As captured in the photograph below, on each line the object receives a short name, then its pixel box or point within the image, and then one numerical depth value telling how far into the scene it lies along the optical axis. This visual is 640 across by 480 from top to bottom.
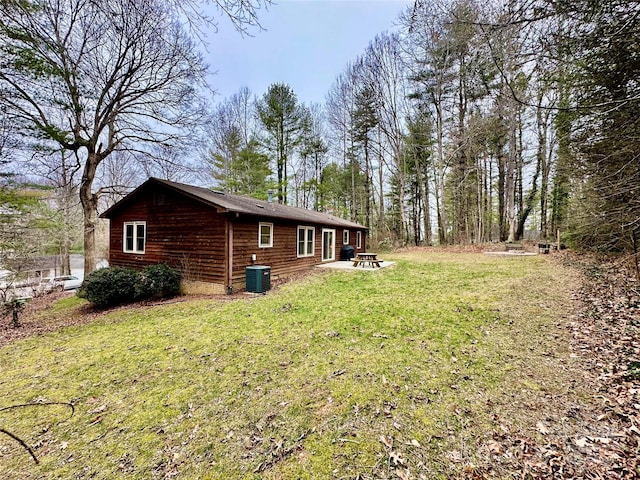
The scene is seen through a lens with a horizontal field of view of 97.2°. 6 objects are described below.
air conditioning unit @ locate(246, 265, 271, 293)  8.62
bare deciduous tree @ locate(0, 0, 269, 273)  7.79
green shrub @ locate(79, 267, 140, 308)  8.42
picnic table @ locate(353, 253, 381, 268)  12.43
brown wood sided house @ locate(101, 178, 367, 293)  8.84
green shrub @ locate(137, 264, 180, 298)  8.78
